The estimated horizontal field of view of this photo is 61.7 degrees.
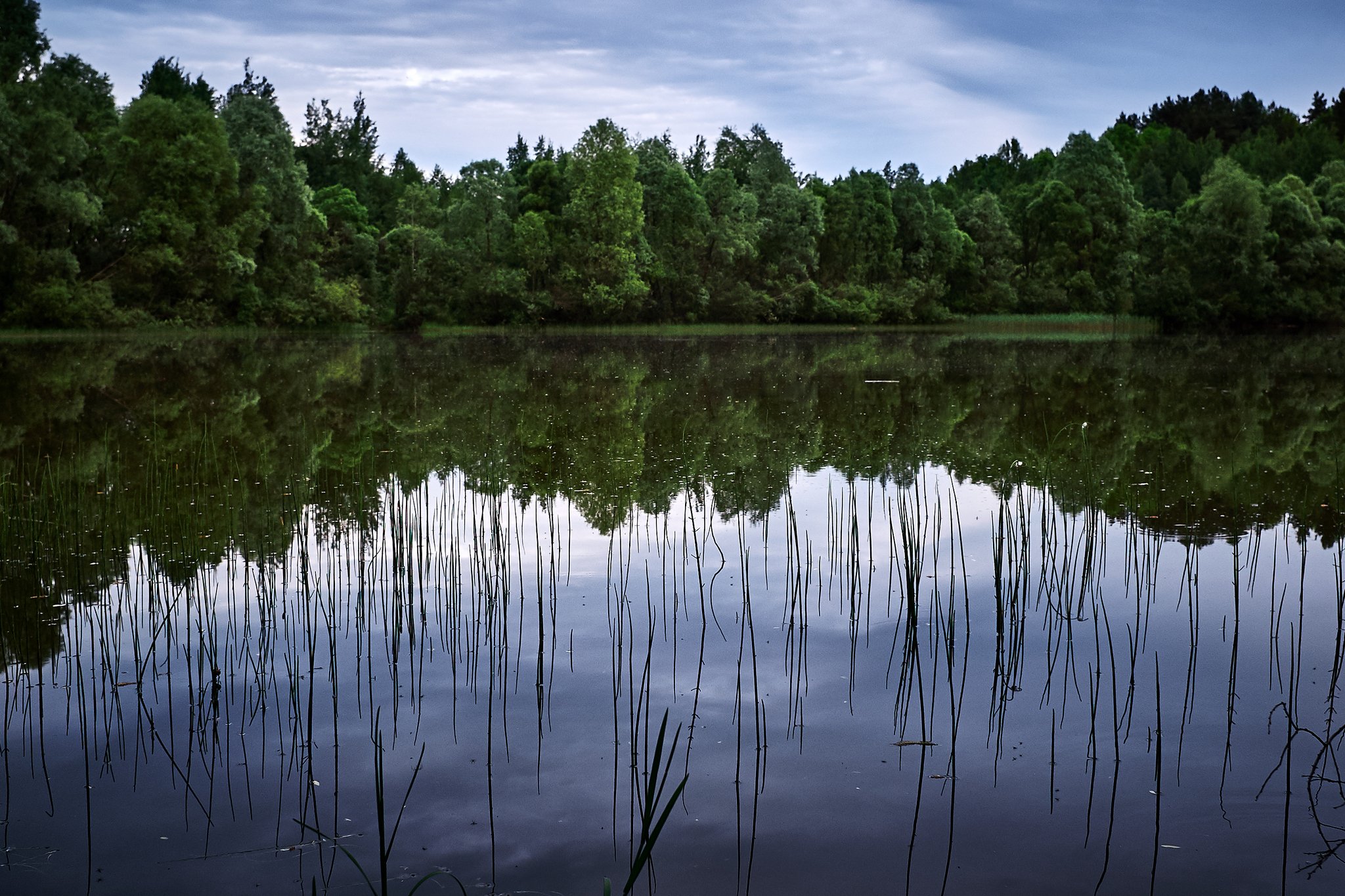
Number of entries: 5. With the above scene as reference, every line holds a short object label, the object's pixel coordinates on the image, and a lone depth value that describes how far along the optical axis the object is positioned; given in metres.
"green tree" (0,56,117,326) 40.50
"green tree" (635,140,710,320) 56.69
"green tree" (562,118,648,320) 52.81
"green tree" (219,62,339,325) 50.44
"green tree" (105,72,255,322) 46.09
